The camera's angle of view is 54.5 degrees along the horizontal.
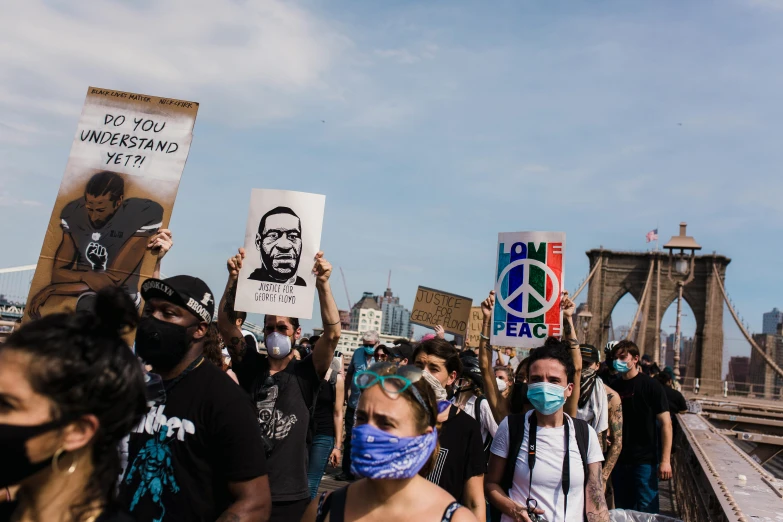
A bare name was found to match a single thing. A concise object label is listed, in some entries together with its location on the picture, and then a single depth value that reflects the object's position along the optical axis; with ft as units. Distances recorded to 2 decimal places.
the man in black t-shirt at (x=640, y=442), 23.00
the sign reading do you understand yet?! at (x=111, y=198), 15.53
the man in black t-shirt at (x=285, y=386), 13.98
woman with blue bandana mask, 8.02
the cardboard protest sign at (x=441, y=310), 39.81
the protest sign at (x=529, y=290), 20.24
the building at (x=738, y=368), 360.58
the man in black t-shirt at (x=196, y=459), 8.84
